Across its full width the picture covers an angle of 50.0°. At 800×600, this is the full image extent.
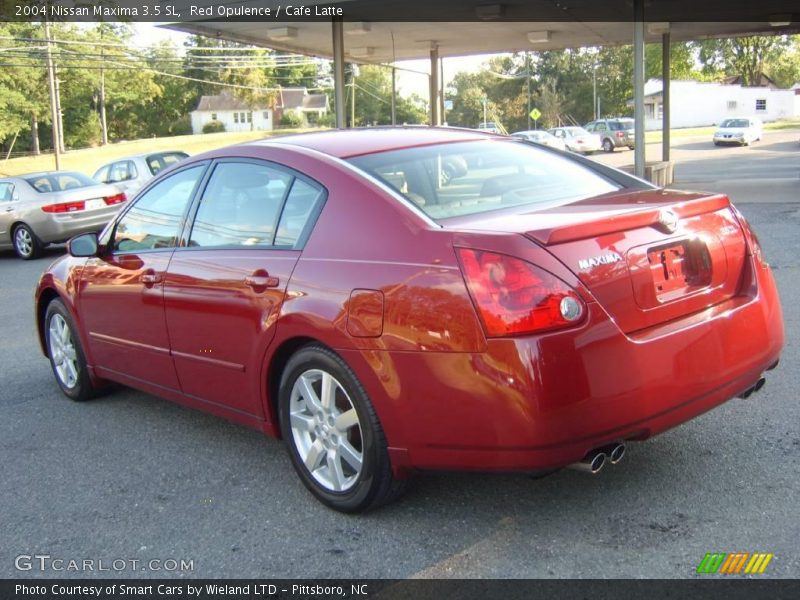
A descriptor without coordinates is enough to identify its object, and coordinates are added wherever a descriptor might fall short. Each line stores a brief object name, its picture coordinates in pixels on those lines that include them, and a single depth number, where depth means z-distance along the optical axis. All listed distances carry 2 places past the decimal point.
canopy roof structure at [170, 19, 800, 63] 18.27
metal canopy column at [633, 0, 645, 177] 16.44
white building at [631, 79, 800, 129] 81.75
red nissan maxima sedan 3.12
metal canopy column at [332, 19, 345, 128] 17.44
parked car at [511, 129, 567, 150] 40.44
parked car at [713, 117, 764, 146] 47.59
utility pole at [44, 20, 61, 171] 39.53
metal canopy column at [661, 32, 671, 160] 22.36
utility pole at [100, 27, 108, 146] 78.22
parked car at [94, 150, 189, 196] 17.72
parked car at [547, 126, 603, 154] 46.59
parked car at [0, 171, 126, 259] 15.05
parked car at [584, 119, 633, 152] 50.53
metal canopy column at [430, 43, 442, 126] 23.33
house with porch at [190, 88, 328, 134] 110.69
